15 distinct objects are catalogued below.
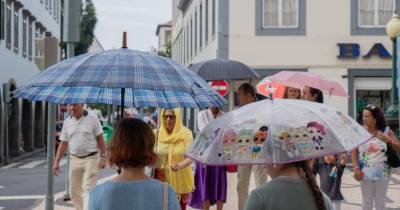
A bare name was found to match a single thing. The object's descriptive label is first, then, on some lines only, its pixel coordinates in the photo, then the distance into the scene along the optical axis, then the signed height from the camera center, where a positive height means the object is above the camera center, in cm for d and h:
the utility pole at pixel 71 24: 1187 +120
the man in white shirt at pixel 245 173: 870 -97
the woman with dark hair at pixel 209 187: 900 -115
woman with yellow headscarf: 774 -48
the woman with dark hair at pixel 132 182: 367 -45
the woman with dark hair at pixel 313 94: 804 +3
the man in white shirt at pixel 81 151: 910 -71
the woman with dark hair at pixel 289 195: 349 -49
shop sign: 2345 +150
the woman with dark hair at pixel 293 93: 852 +4
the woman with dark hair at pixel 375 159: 747 -66
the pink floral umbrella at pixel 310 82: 858 +18
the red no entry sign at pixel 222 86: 1984 +28
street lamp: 1764 +78
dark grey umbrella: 991 +37
